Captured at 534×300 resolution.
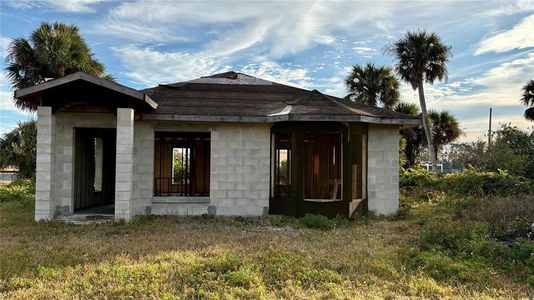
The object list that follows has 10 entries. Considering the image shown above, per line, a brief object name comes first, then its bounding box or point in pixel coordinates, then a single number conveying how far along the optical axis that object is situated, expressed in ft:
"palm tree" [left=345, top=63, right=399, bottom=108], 72.38
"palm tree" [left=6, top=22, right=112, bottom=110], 51.44
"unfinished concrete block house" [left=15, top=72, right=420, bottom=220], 32.78
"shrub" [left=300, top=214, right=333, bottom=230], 31.58
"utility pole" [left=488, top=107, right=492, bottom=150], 68.92
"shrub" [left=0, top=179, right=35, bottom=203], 51.21
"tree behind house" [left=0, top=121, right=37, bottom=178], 73.15
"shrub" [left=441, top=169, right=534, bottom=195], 43.09
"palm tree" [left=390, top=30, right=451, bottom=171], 74.23
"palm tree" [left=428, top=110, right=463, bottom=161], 83.41
